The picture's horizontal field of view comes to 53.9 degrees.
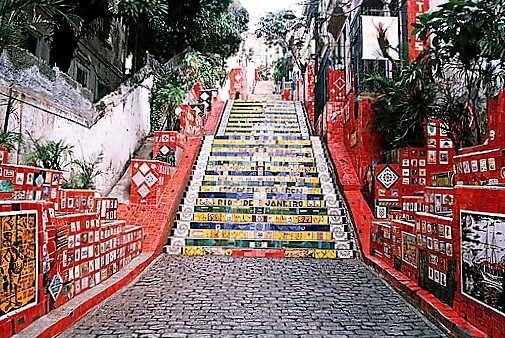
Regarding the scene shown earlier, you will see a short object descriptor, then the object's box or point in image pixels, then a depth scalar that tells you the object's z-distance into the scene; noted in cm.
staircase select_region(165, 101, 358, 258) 877
